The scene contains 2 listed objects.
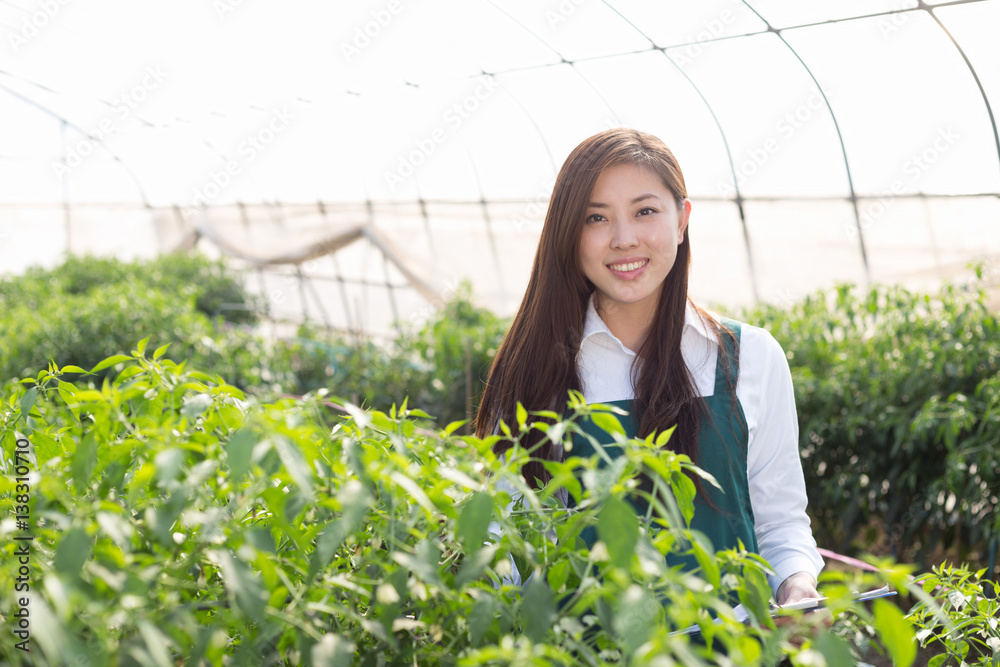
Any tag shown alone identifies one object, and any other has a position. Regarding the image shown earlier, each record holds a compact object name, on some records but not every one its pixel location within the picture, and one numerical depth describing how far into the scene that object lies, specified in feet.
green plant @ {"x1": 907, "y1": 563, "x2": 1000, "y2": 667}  3.35
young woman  4.92
